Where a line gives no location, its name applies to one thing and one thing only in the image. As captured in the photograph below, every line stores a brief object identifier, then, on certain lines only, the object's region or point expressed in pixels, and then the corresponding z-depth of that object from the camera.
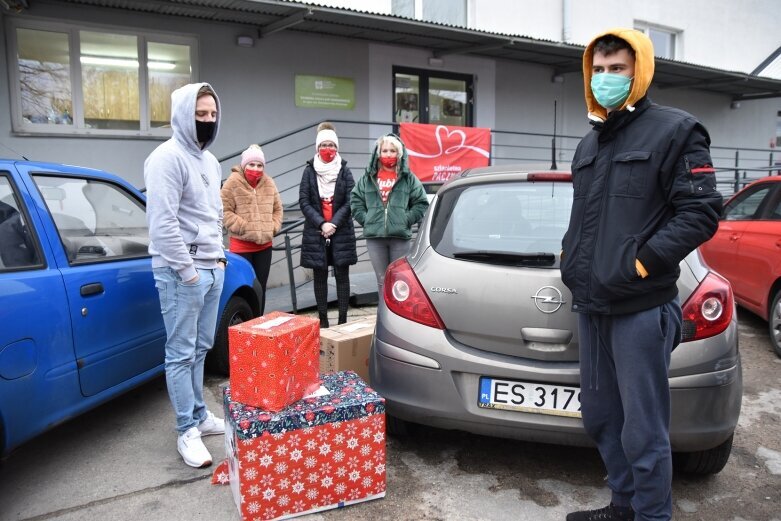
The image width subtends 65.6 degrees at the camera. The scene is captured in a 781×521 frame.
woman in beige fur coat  4.98
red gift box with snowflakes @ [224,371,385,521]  2.44
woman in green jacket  4.77
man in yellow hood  1.94
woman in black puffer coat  5.12
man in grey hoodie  2.79
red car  5.07
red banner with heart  8.65
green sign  8.72
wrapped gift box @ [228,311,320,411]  2.51
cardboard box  3.70
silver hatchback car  2.54
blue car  2.56
